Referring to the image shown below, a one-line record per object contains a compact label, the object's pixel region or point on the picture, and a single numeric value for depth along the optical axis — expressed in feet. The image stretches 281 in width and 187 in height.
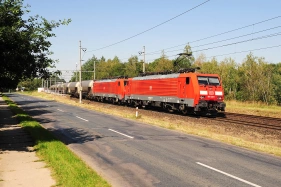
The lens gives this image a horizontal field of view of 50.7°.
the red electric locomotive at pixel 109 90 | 131.54
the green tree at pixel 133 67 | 294.41
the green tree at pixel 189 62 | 266.61
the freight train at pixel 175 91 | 76.43
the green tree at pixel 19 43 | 30.30
